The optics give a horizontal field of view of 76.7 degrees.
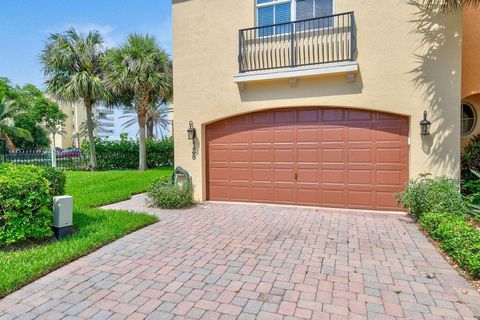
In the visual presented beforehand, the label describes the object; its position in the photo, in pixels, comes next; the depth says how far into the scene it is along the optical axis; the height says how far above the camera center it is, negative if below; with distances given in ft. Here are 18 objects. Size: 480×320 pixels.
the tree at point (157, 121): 107.55 +12.45
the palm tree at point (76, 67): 54.08 +15.70
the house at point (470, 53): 26.66 +8.61
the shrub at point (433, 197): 19.77 -3.23
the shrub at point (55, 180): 19.70 -1.81
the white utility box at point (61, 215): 18.26 -3.81
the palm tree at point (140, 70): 50.42 +13.91
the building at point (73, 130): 209.28 +16.67
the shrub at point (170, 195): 27.66 -3.98
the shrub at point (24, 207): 15.92 -2.92
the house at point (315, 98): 23.65 +4.59
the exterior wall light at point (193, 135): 29.99 +1.67
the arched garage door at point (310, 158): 25.35 -0.63
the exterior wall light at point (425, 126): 23.12 +1.85
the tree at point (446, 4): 21.30 +10.57
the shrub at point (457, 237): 13.22 -4.47
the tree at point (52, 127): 138.41 +11.83
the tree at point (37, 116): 128.57 +16.46
